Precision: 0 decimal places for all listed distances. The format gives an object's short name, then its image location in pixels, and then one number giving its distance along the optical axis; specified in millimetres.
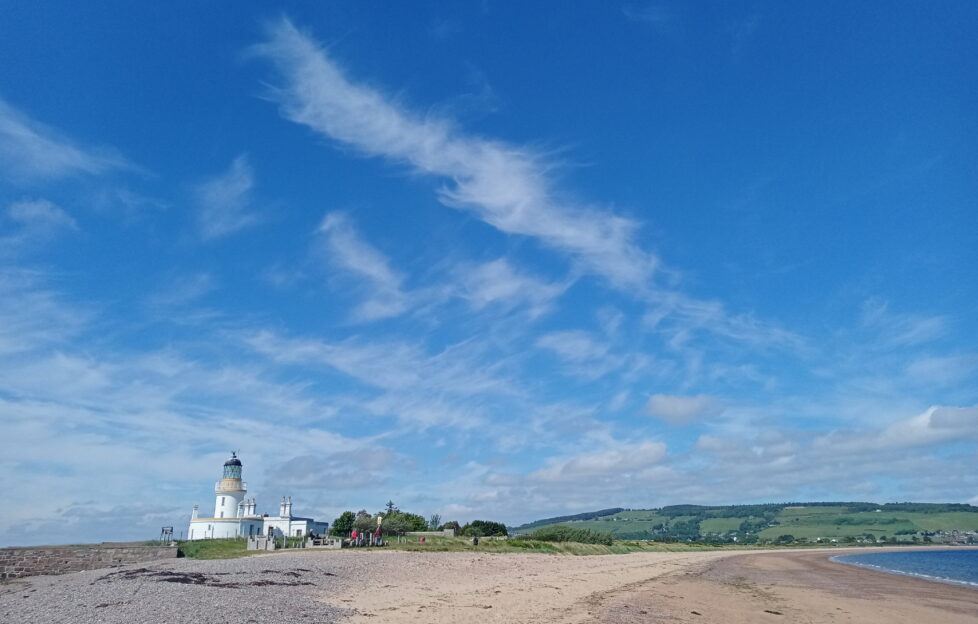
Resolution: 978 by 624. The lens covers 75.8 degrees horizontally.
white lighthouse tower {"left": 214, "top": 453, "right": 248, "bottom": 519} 71438
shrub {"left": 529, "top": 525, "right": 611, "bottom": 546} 68312
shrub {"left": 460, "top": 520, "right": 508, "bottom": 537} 77488
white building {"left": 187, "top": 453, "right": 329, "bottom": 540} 67375
